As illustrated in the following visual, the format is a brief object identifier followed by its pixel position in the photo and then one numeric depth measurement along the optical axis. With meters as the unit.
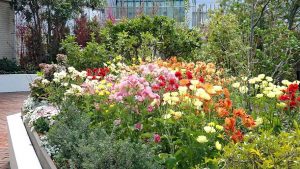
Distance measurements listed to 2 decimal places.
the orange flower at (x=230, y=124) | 3.31
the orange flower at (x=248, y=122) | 3.44
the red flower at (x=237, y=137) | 3.27
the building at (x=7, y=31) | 17.41
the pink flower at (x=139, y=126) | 4.09
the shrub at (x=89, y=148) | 3.19
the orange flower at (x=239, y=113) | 3.51
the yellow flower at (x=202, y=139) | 3.14
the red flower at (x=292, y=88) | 4.21
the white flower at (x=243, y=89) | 4.89
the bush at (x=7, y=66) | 16.28
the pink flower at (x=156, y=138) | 3.72
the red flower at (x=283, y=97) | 4.14
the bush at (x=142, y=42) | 9.50
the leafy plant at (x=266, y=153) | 2.36
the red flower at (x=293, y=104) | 4.27
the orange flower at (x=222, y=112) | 3.62
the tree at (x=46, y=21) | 16.86
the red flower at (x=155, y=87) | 4.51
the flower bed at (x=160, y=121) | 3.21
